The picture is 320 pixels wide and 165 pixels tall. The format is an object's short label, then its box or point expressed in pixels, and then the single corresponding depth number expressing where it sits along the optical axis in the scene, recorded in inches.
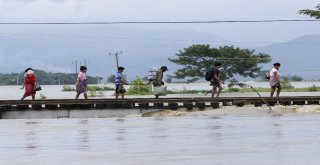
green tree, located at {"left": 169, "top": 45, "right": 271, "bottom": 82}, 4574.3
